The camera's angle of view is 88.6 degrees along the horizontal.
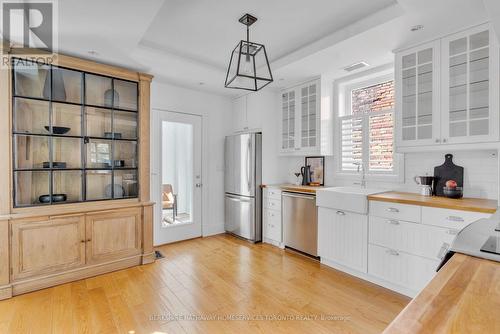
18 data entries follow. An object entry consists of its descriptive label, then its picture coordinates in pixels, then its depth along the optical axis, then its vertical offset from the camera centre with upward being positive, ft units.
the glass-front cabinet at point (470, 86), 7.11 +2.30
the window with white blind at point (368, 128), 10.46 +1.61
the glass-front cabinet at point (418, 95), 8.14 +2.31
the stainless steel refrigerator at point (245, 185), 13.34 -1.09
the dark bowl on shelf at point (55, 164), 8.99 +0.03
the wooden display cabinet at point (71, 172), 8.12 -0.25
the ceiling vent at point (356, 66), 10.18 +4.04
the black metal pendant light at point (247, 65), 7.05 +3.03
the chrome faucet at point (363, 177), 11.13 -0.54
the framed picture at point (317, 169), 12.76 -0.22
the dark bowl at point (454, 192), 8.07 -0.87
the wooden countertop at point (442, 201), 6.74 -1.08
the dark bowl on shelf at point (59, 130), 9.08 +1.26
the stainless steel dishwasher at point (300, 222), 10.90 -2.56
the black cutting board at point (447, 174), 8.52 -0.31
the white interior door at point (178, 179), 12.85 -0.73
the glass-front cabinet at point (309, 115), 12.00 +2.37
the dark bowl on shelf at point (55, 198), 8.86 -1.18
